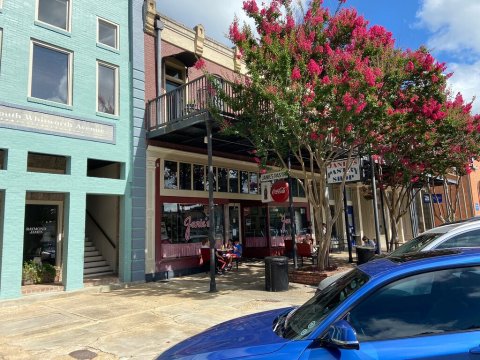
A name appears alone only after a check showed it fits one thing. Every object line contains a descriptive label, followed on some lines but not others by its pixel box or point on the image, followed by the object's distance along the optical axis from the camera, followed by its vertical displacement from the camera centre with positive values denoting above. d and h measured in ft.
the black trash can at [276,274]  33.50 -3.64
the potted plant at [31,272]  35.22 -2.87
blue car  8.26 -2.15
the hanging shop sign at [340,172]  38.65 +5.83
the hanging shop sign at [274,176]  37.32 +5.62
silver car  20.20 -0.63
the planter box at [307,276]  36.22 -4.33
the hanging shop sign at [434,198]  65.21 +5.06
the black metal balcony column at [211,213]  34.04 +1.94
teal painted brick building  32.37 +9.80
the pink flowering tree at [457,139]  44.98 +10.89
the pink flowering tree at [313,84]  31.99 +12.28
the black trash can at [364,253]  43.32 -2.73
